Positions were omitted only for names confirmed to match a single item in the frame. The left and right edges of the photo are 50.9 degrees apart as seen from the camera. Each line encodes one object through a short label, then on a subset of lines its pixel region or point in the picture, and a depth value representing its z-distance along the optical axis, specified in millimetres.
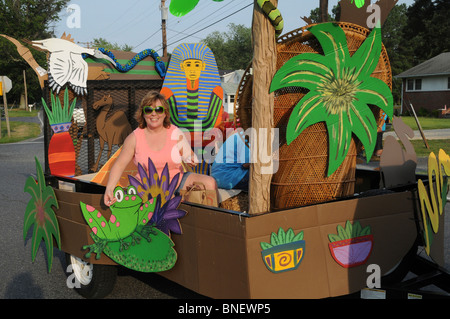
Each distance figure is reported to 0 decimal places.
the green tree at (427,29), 52281
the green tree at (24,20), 49312
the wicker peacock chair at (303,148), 2852
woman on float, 3294
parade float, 2504
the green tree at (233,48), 46562
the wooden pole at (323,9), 4183
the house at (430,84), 36750
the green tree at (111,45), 65531
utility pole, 25225
